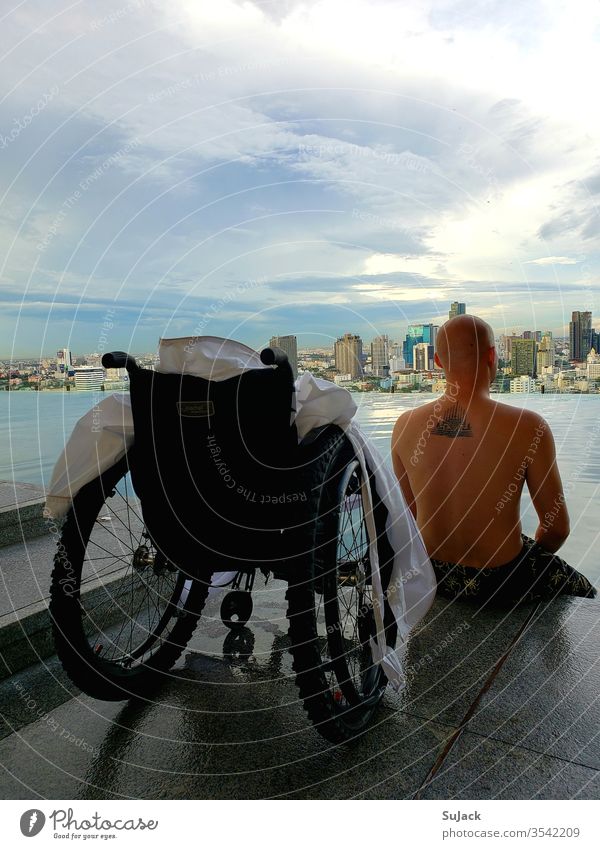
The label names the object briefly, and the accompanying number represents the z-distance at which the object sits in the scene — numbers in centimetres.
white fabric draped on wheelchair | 188
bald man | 274
